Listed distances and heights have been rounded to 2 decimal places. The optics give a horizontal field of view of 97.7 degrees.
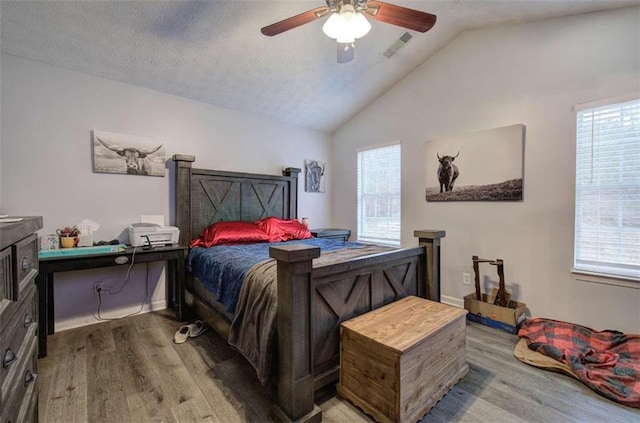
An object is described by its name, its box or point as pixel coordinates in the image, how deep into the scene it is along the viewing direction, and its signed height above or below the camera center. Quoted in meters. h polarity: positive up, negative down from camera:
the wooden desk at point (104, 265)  2.23 -0.53
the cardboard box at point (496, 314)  2.60 -1.05
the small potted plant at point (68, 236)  2.50 -0.29
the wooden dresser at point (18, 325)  0.85 -0.43
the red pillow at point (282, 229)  3.47 -0.30
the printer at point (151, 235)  2.75 -0.30
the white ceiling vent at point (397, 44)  3.02 +1.81
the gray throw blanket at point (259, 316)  1.59 -0.69
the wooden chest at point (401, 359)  1.48 -0.89
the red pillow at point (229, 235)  3.08 -0.34
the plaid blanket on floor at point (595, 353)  1.77 -1.10
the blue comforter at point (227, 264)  2.10 -0.50
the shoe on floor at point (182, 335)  2.44 -1.16
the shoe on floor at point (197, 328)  2.56 -1.17
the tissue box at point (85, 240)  2.61 -0.33
